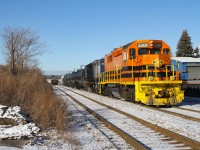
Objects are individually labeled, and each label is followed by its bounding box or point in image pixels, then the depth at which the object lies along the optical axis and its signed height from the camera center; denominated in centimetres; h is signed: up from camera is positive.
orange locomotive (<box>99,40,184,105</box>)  1655 +32
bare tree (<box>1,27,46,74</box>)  3281 +329
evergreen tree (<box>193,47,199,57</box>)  7035 +618
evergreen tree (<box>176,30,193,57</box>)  6291 +659
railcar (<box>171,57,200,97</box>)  3262 +111
